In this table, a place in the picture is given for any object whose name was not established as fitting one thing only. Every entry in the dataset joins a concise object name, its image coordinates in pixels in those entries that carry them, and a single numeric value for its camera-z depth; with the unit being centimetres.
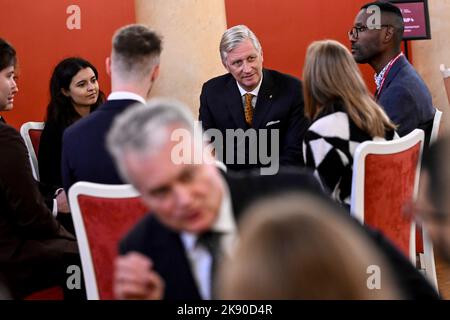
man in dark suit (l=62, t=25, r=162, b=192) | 409
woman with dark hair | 652
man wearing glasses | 627
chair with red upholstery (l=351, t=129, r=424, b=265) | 446
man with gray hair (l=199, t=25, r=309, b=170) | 576
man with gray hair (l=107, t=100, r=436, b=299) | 235
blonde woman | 462
